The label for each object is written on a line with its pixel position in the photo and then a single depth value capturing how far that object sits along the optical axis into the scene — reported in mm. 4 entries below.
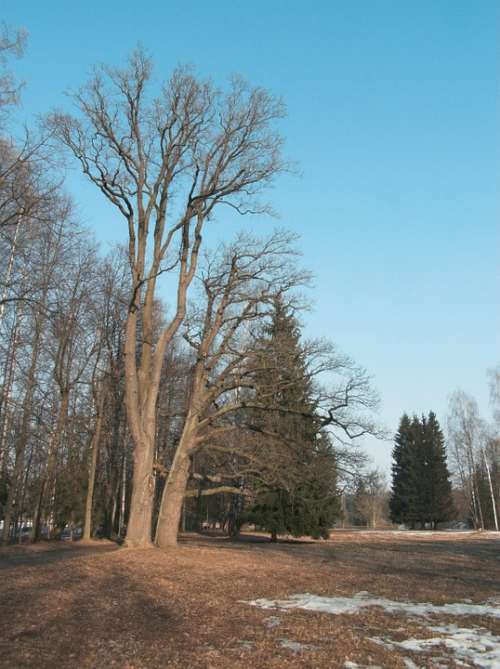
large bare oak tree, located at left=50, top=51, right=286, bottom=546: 16531
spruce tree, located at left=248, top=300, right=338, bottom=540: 18594
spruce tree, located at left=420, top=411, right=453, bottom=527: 54094
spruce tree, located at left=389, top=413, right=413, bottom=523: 55969
